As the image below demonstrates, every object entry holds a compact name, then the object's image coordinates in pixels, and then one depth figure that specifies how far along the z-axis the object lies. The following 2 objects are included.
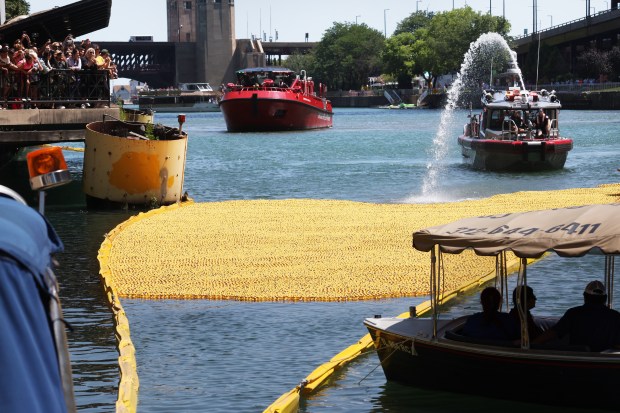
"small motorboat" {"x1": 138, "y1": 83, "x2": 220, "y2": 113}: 172.00
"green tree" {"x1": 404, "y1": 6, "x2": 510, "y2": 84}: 163.38
